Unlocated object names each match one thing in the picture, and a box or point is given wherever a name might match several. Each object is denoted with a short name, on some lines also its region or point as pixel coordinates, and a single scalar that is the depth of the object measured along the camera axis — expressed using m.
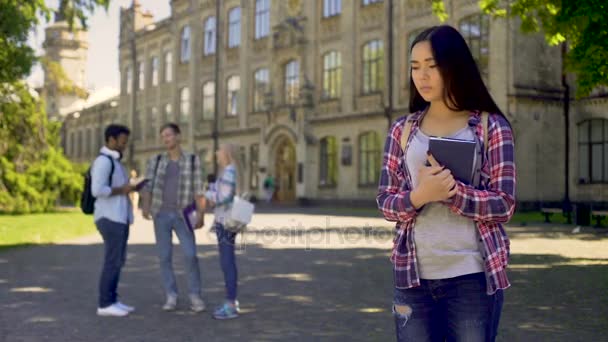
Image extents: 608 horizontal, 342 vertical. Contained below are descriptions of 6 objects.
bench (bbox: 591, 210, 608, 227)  18.85
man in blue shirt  7.17
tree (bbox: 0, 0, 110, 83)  15.14
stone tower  74.00
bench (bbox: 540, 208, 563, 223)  21.55
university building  27.34
